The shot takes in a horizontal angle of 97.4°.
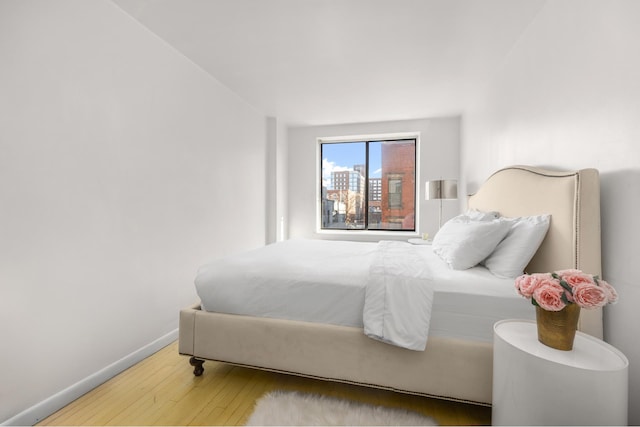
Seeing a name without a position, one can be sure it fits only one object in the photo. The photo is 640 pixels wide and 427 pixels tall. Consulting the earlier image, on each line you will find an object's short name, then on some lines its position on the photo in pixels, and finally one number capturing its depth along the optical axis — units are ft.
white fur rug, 4.77
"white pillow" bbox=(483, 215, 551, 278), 5.26
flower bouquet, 3.26
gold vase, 3.42
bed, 4.68
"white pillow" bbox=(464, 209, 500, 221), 7.06
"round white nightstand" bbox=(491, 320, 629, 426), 3.05
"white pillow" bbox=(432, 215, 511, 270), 5.75
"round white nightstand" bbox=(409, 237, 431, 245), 11.72
